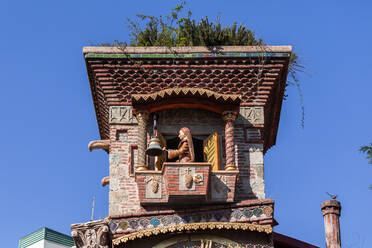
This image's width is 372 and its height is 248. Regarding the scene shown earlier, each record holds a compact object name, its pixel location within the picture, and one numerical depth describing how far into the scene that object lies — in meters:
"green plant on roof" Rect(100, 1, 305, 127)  20.83
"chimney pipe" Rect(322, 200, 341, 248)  18.39
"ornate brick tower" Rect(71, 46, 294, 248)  18.41
